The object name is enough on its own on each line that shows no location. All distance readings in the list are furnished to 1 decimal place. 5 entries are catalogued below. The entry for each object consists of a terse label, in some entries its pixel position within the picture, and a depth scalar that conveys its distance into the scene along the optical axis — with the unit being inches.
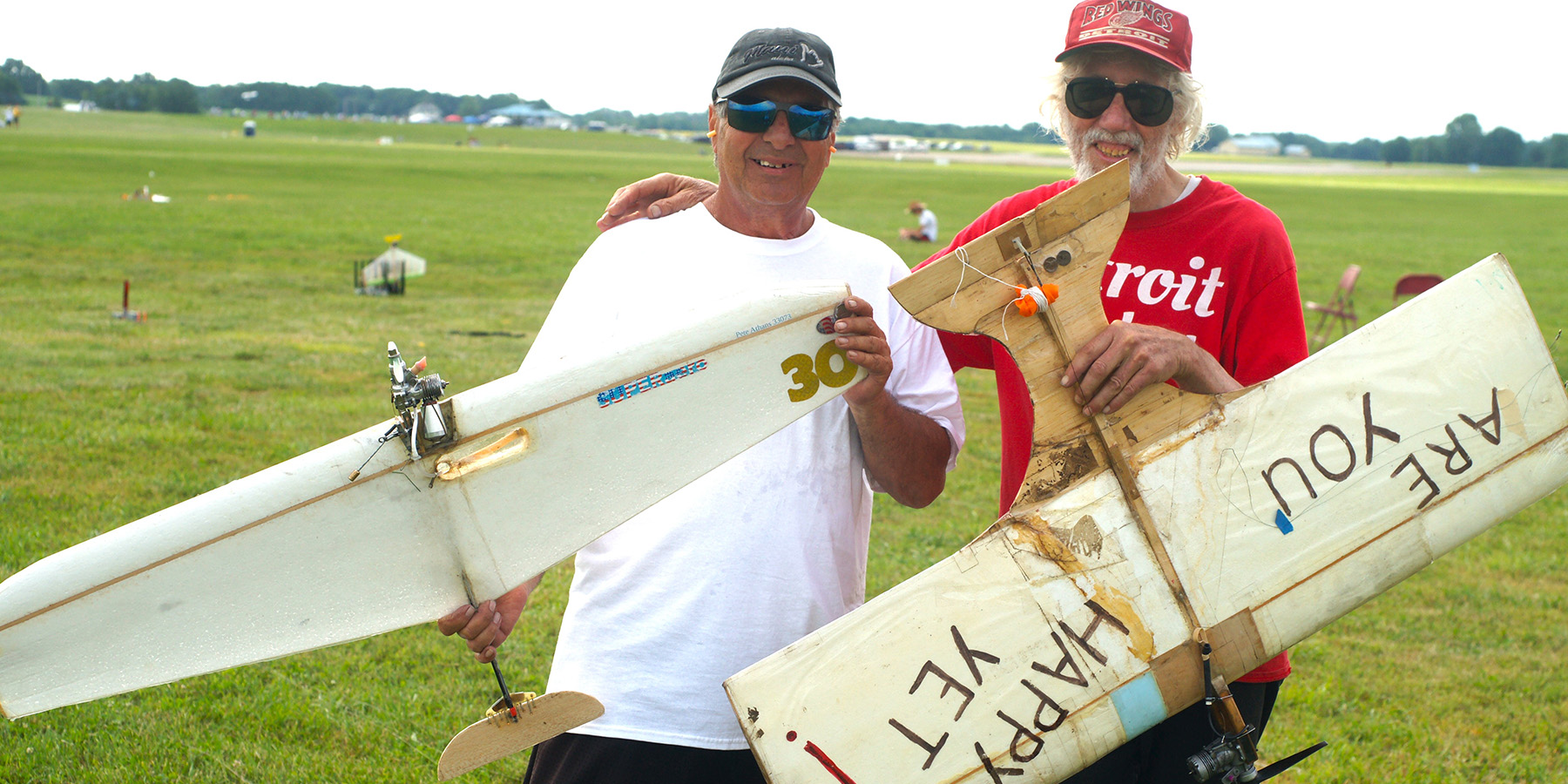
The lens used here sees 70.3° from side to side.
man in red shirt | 96.8
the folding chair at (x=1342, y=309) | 517.3
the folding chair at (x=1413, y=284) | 512.9
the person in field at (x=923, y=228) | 954.8
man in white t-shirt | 90.5
